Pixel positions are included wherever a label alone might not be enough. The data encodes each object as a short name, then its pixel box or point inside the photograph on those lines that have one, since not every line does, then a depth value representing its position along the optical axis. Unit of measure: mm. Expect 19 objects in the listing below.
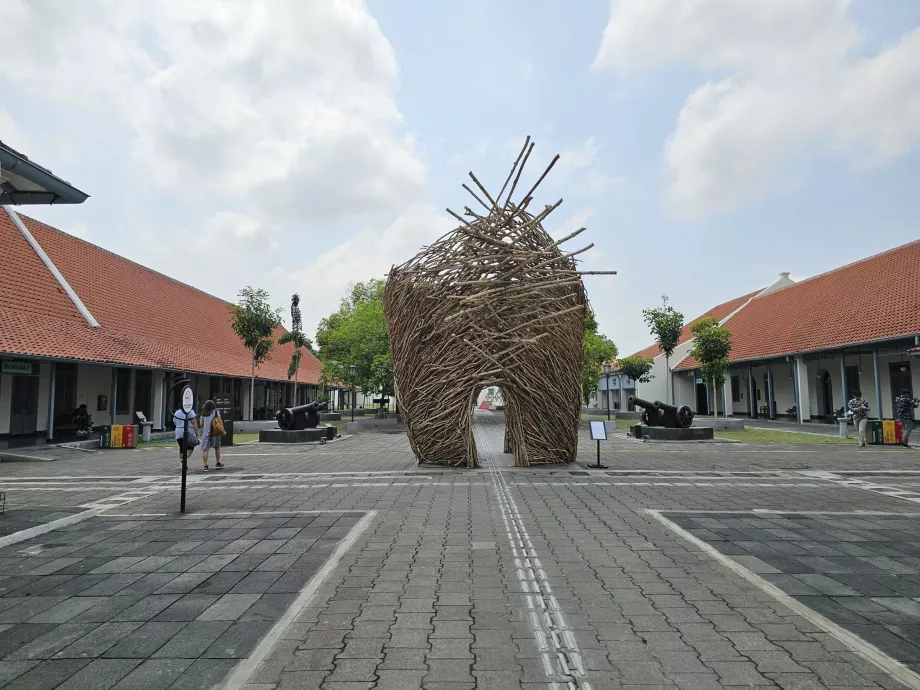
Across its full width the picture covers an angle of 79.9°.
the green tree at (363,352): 30062
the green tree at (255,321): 25125
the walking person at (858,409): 16875
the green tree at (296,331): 28984
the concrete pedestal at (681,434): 18656
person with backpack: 11891
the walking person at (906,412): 15359
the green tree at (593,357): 32219
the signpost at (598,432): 10953
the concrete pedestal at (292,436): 18922
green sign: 15500
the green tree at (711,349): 25266
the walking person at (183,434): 7852
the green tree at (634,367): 34125
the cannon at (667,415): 19203
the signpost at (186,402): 7625
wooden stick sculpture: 10492
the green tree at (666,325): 28172
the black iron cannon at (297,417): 19391
